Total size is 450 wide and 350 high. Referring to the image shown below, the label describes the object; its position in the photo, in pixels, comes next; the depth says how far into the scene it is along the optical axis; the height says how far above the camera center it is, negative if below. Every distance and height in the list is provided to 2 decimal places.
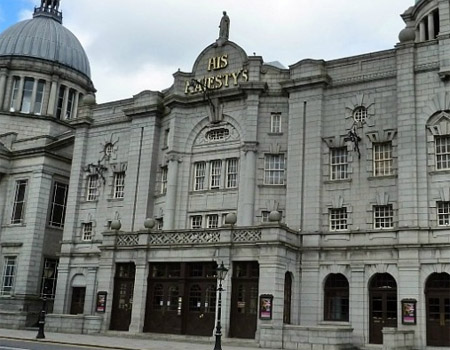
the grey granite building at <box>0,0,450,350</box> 31.47 +7.05
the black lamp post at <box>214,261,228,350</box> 23.66 +0.34
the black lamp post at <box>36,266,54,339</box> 30.06 +0.89
